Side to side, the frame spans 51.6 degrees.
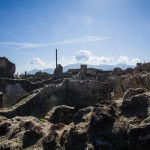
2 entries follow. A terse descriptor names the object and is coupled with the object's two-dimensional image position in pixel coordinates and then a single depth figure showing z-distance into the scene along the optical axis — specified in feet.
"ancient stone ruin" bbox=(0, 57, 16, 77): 62.69
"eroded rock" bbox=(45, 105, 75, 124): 16.73
